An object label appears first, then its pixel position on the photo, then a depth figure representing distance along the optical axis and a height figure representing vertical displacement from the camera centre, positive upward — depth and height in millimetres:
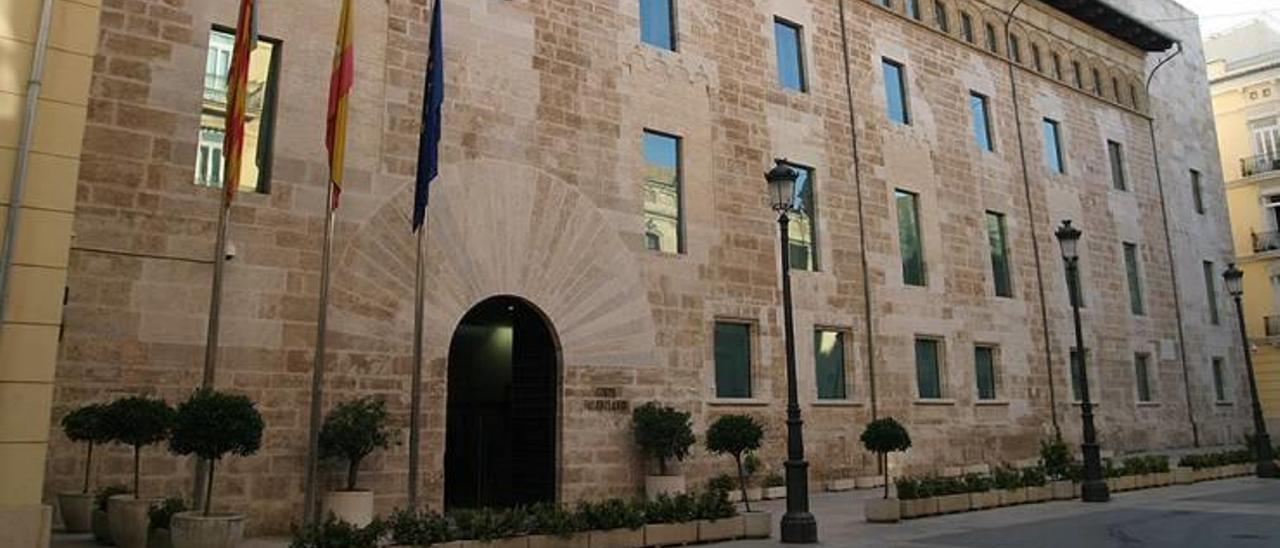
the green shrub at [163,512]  9711 -746
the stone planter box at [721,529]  11719 -1210
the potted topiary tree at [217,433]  9062 +131
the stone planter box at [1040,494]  16866 -1090
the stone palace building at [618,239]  12180 +3882
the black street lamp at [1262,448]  21922 -310
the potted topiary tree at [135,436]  9602 +110
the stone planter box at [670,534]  11273 -1212
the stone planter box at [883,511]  13884 -1140
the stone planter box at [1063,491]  17422 -1060
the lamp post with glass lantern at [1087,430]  16969 +144
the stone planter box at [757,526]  12336 -1218
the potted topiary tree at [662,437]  15727 +72
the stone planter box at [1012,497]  16216 -1104
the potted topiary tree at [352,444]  12086 -6
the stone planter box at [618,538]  10742 -1207
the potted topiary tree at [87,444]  9992 +26
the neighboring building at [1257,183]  40312 +12200
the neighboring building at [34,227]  8008 +2103
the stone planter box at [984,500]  15586 -1119
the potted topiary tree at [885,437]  15547 +38
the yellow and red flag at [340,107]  11633 +4530
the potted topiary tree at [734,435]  15133 +93
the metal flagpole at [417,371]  11633 +1010
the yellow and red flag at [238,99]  11166 +4429
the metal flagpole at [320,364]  11133 +1067
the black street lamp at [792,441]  11742 -15
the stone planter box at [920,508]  14359 -1147
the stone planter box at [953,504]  15047 -1134
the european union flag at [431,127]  12188 +4396
